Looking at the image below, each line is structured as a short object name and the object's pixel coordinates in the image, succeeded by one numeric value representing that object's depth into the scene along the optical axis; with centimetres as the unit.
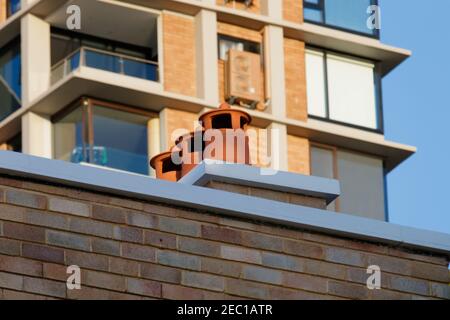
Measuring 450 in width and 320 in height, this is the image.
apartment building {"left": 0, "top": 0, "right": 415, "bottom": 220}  4634
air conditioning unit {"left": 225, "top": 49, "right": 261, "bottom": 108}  4709
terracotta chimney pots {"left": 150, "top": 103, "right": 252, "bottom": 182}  2214
